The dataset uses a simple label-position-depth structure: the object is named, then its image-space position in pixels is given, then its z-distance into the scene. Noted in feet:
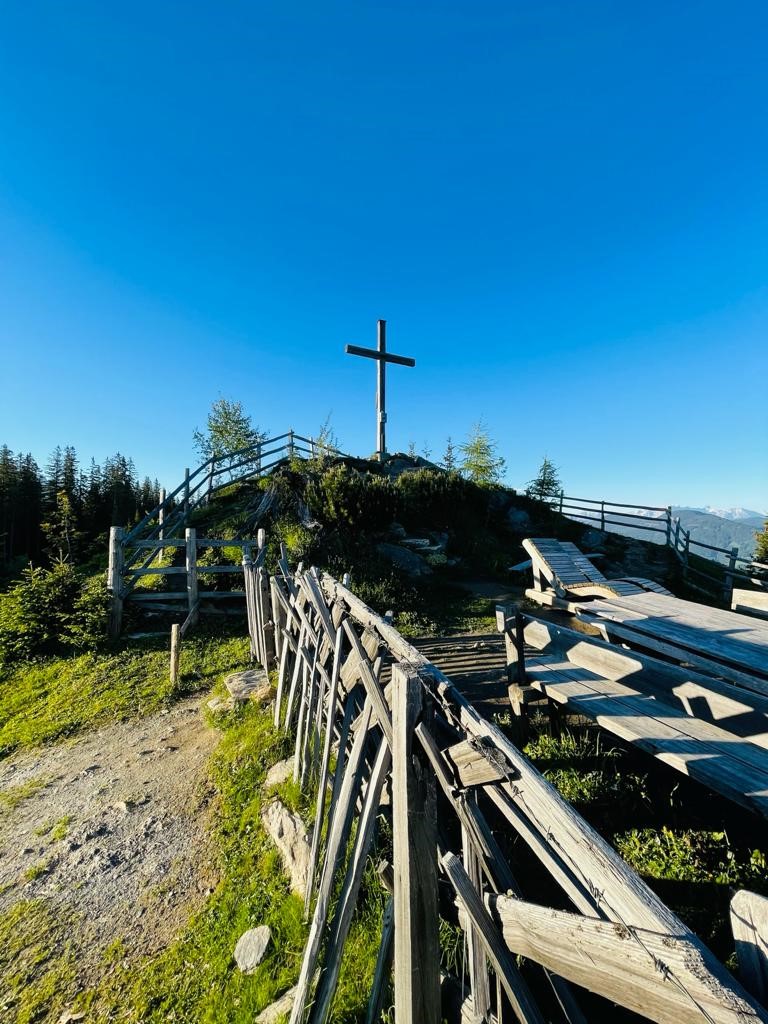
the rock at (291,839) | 11.30
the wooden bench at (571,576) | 29.19
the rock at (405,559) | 42.11
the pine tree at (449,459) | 75.15
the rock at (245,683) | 21.92
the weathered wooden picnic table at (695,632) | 13.14
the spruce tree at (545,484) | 71.56
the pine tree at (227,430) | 86.22
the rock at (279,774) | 15.11
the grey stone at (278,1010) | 8.20
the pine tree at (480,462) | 71.92
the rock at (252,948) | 9.36
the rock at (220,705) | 21.07
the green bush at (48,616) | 29.22
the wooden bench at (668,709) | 9.00
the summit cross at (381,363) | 52.75
